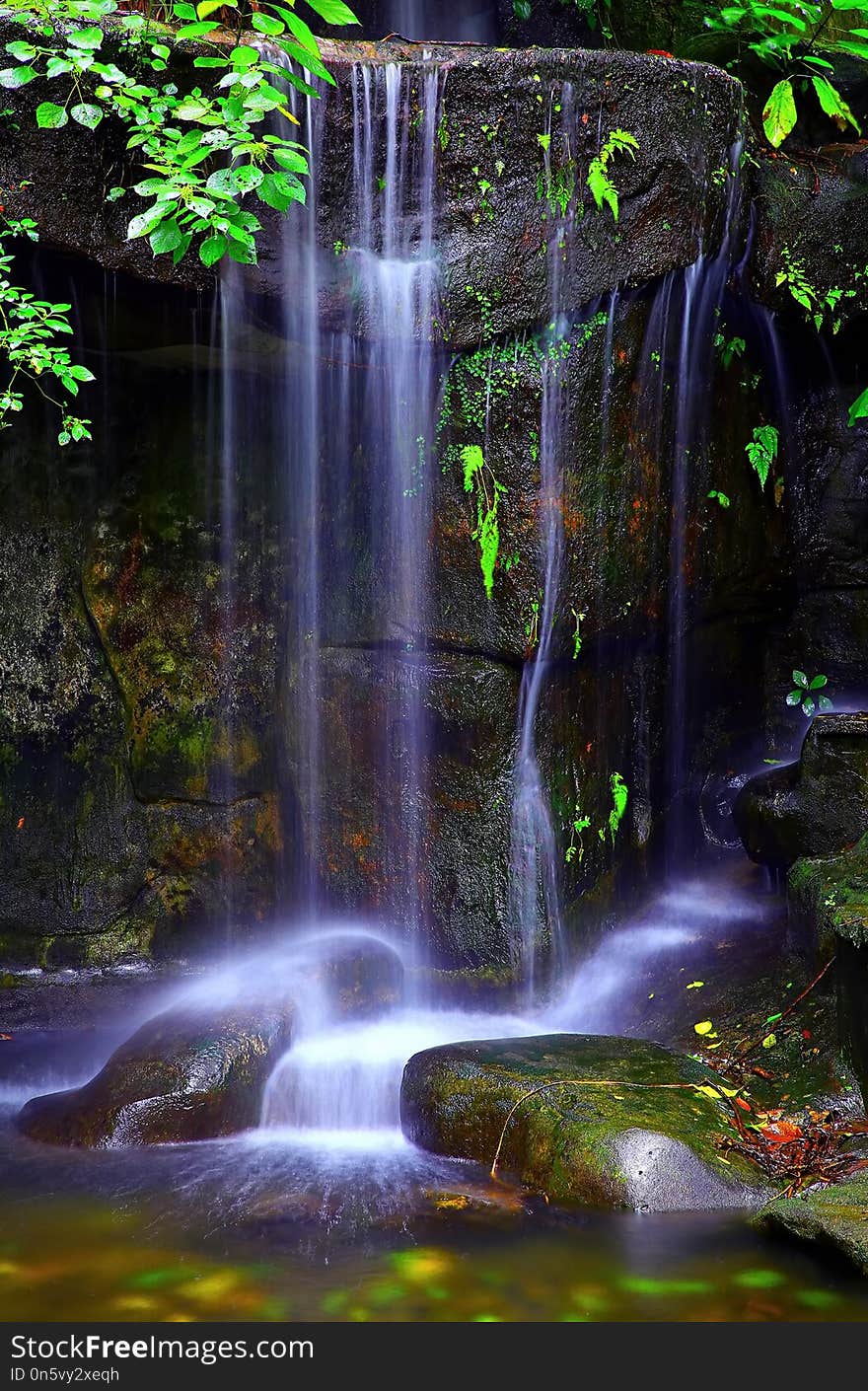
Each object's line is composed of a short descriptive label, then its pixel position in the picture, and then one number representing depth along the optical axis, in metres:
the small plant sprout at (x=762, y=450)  7.03
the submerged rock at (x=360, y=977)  5.89
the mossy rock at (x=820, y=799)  6.23
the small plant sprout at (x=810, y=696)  7.76
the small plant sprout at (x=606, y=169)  5.62
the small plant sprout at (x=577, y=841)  6.29
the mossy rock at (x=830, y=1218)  3.68
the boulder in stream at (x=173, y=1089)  5.03
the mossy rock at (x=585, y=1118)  4.28
